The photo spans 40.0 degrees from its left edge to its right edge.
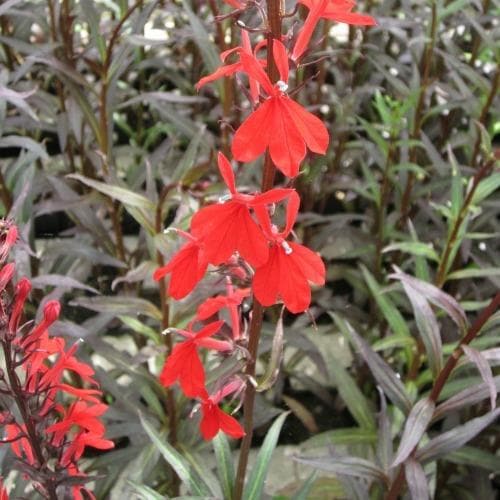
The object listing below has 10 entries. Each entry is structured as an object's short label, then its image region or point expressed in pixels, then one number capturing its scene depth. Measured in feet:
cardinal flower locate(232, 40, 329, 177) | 0.63
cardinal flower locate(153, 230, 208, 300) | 0.75
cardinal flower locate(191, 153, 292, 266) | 0.67
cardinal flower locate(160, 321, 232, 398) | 0.84
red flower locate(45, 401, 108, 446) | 0.85
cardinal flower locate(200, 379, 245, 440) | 0.87
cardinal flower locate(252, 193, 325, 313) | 0.69
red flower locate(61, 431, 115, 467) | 0.88
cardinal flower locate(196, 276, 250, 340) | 0.86
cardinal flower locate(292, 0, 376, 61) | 0.70
